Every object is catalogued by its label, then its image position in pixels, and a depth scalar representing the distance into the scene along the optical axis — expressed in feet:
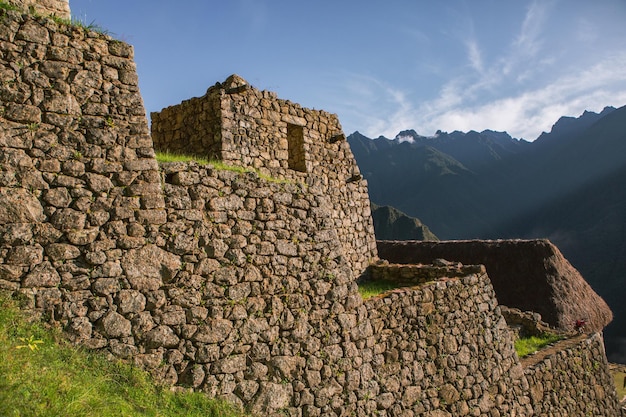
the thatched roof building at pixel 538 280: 47.14
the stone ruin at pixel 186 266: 14.44
